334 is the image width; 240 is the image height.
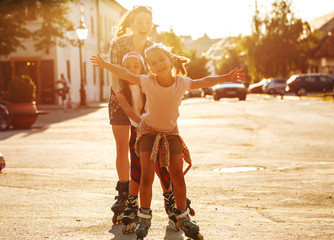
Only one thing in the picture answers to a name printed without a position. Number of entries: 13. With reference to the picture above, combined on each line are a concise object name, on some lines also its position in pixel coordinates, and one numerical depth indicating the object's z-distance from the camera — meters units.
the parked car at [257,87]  68.46
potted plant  18.91
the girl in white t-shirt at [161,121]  5.00
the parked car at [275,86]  61.56
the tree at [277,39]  69.31
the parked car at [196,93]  68.18
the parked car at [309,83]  53.97
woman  5.76
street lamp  32.28
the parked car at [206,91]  62.86
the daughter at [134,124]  5.28
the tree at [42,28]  31.01
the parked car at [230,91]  45.22
